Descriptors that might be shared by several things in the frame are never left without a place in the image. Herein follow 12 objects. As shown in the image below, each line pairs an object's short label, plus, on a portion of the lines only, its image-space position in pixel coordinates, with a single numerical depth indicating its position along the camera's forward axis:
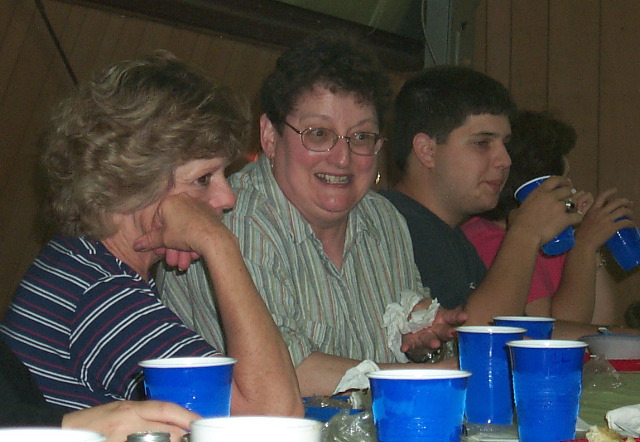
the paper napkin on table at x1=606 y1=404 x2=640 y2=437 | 2.71
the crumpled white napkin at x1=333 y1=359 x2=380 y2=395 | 2.97
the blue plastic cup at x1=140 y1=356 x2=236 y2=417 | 2.56
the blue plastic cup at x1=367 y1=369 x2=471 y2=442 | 2.48
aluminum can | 2.33
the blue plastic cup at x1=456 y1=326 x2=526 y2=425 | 2.78
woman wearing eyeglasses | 3.42
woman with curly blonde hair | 2.91
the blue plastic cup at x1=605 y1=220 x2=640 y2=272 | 4.05
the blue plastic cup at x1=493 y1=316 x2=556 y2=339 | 3.03
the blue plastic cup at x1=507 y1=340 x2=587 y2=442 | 2.64
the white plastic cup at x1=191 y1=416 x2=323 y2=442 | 2.24
